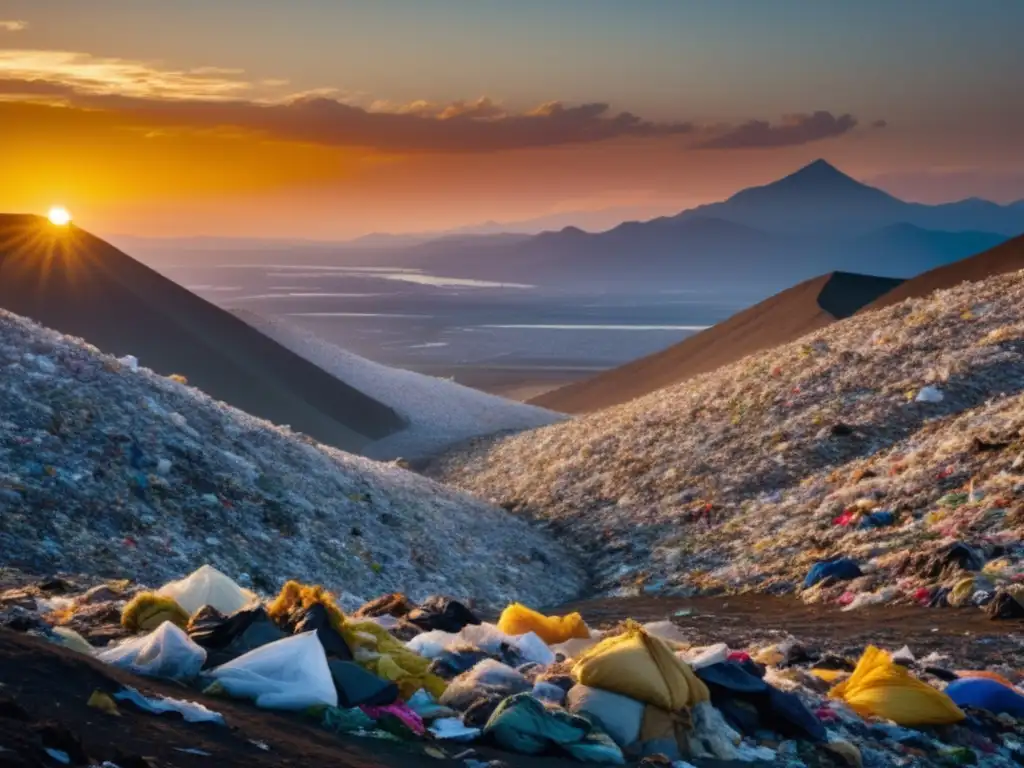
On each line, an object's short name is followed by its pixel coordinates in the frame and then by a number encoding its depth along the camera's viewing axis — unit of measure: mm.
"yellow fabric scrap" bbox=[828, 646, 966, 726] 6852
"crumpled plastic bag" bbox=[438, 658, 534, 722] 6316
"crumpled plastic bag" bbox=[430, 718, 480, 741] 5914
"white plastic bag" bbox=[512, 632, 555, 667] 7465
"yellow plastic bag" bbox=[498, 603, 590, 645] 8148
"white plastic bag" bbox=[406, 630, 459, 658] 7176
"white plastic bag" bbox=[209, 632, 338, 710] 5906
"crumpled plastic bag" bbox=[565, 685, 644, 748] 6078
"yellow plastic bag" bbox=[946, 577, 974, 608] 10438
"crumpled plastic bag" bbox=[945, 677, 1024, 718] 7281
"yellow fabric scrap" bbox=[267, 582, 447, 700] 6523
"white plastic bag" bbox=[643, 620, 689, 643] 7988
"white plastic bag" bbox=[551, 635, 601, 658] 7793
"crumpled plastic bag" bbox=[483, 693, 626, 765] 5863
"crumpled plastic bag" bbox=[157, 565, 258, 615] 7465
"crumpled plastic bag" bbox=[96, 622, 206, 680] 6051
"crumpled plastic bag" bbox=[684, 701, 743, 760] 6133
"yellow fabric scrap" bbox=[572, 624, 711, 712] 6152
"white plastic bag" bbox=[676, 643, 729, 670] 6664
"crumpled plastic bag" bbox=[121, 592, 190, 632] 6938
